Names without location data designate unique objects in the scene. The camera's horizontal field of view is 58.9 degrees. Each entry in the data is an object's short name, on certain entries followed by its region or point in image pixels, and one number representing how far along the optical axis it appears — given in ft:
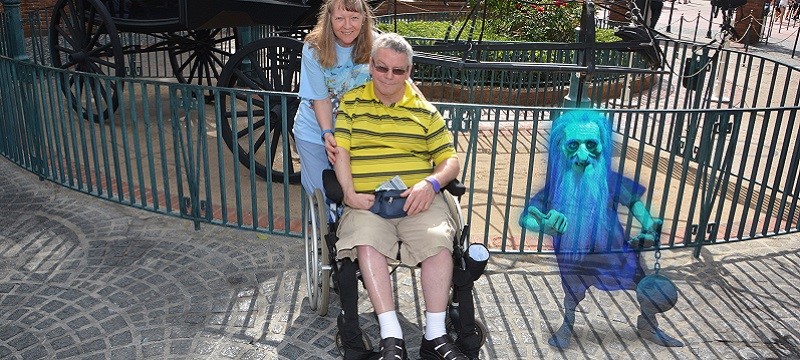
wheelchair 10.35
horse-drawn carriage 17.87
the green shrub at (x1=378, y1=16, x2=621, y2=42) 35.29
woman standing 11.60
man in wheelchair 10.34
